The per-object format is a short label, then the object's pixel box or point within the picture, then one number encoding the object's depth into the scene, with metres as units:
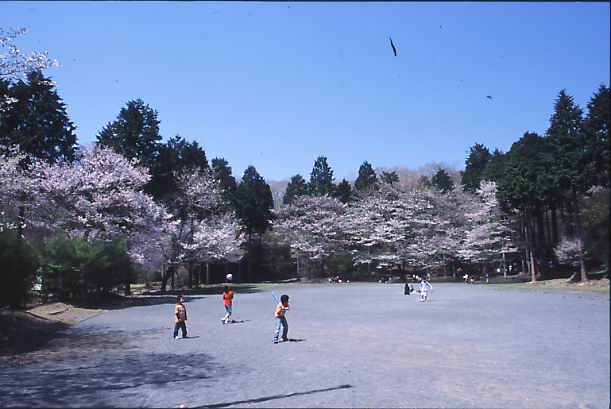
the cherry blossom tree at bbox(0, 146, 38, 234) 20.69
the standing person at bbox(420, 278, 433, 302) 27.80
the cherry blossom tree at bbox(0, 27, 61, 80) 12.62
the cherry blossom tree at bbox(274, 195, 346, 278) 58.91
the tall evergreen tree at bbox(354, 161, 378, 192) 64.81
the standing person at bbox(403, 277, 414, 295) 33.53
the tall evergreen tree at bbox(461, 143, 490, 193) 58.56
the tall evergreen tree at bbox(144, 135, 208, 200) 42.06
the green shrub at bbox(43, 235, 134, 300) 24.53
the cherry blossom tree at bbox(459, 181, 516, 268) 50.81
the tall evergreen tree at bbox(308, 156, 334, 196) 60.38
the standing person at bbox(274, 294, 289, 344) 13.82
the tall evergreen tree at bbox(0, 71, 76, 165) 27.06
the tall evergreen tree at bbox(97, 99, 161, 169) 39.09
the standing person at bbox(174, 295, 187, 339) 14.90
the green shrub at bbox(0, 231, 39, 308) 15.18
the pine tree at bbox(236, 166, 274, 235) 57.66
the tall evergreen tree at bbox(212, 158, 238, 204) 52.71
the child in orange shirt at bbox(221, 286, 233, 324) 19.08
